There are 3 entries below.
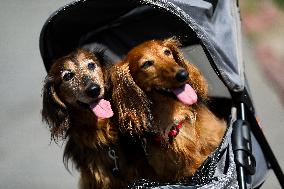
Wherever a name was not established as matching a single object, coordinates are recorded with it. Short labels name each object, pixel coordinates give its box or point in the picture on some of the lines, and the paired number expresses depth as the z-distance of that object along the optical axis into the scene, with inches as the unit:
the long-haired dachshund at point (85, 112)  282.2
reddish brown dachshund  282.7
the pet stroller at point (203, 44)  269.0
